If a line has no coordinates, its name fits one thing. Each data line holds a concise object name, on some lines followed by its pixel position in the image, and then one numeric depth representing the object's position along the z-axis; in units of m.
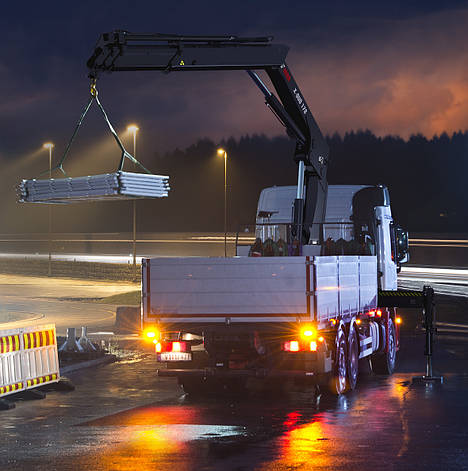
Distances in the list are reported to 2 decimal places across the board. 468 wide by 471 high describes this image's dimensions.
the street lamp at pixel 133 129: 58.66
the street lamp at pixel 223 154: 66.20
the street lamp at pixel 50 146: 69.79
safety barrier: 14.47
